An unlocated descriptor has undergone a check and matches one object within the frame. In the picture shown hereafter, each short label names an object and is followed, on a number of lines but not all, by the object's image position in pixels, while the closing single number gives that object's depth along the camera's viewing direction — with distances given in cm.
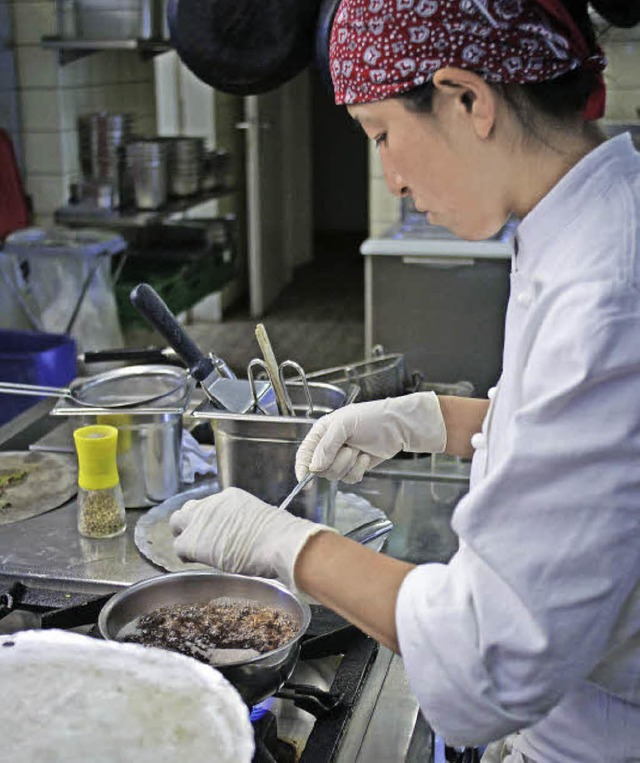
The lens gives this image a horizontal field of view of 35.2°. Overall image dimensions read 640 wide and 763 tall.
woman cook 90
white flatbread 101
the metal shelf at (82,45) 503
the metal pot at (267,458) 165
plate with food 184
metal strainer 189
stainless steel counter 122
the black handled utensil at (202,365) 173
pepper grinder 167
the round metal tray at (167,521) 163
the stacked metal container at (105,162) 507
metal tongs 169
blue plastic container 325
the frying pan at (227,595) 117
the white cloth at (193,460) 194
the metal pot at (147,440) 177
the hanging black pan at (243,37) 210
